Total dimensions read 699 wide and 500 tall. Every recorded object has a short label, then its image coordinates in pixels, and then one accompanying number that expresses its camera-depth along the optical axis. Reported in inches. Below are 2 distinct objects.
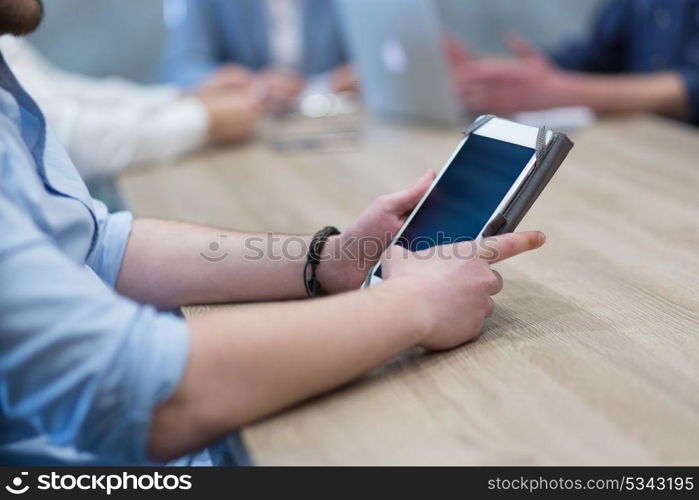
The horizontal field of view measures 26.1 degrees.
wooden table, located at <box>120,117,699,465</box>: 44.7
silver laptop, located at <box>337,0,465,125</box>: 79.2
